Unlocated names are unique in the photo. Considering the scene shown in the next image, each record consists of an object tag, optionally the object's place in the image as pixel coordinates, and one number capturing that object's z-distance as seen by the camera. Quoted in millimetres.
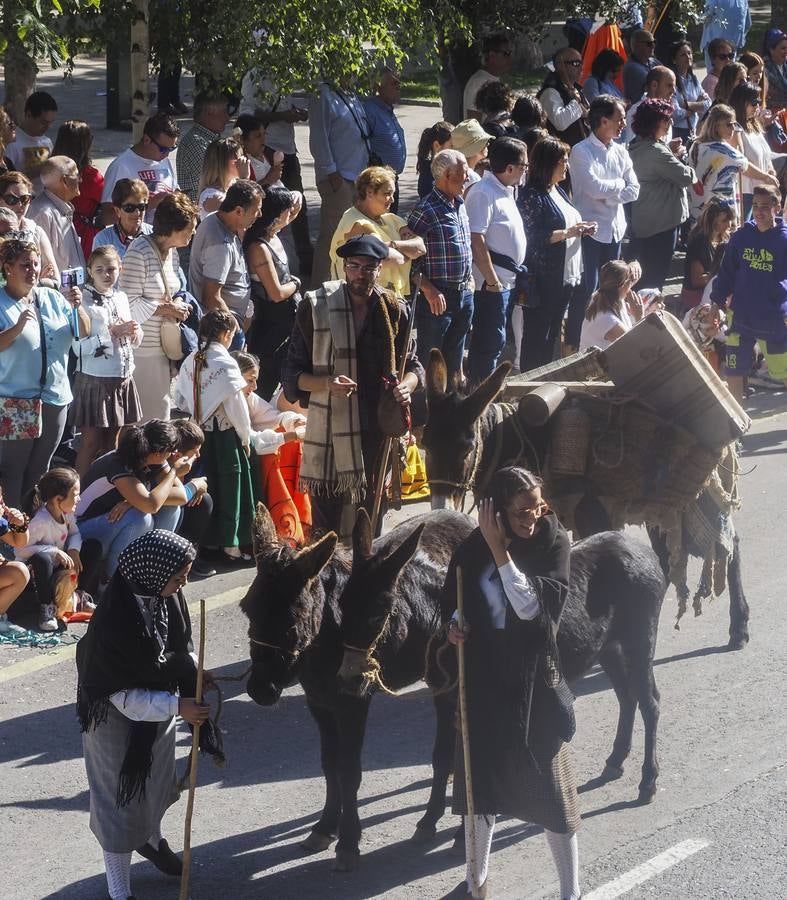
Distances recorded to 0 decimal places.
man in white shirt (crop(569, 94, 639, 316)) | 12977
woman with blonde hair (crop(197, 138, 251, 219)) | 11492
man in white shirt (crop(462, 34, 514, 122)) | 15562
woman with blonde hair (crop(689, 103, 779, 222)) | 14695
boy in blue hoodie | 12148
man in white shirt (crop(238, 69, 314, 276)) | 14398
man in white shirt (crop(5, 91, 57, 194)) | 11875
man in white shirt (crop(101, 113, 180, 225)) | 11906
